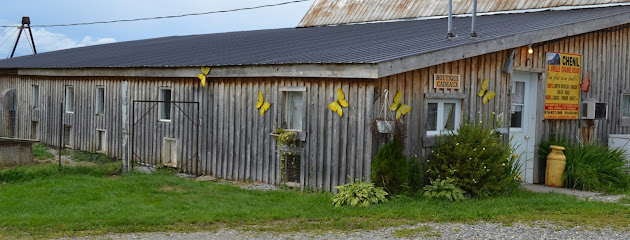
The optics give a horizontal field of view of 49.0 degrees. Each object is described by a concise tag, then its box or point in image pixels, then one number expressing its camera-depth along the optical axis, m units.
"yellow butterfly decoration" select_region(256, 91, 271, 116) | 12.58
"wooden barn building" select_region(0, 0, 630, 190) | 11.14
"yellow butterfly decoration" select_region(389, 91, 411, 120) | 10.78
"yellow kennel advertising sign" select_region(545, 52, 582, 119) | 13.61
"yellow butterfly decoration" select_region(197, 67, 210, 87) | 13.62
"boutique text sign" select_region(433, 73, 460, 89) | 11.41
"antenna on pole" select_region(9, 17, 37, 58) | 36.47
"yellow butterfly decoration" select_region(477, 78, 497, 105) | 12.23
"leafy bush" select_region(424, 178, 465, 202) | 10.53
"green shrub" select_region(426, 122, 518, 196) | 10.76
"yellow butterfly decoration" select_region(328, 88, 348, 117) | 11.07
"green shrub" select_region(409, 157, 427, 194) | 11.07
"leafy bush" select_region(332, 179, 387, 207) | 10.00
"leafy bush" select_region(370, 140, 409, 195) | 10.43
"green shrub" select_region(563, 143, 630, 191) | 12.82
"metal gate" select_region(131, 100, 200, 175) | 14.47
